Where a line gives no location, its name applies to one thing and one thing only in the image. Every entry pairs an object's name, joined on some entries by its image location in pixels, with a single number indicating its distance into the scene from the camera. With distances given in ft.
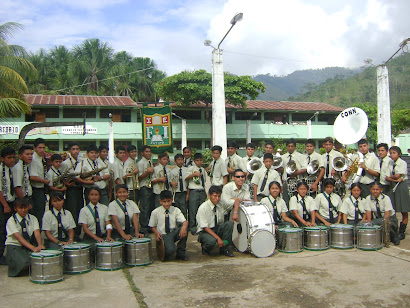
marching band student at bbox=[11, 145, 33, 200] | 20.45
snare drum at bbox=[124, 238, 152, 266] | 19.42
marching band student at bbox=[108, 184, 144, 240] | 21.68
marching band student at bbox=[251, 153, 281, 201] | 25.46
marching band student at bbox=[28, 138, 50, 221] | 21.90
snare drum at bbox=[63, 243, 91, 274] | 18.21
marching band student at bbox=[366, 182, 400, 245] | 23.70
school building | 94.37
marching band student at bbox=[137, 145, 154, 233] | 26.94
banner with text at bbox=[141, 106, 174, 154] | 38.17
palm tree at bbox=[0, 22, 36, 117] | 45.24
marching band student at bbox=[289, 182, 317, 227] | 24.13
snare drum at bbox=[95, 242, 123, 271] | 18.80
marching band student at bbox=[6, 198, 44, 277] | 18.01
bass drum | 20.70
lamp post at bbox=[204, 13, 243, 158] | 48.11
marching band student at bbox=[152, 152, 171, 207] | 26.63
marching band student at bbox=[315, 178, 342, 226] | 24.58
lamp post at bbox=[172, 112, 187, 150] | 97.91
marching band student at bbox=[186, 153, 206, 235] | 27.20
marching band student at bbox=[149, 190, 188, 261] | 20.59
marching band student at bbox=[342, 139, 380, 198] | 25.71
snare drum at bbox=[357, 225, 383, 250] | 21.91
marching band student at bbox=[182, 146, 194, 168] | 27.95
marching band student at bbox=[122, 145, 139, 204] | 26.37
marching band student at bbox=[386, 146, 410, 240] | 24.85
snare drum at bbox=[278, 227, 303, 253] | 21.68
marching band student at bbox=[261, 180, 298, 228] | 23.77
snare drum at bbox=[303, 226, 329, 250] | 22.11
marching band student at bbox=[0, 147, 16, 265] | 20.12
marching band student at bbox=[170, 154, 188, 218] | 27.14
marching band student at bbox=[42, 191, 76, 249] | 19.84
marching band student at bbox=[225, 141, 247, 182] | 27.81
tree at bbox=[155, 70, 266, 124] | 91.09
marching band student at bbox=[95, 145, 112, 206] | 25.17
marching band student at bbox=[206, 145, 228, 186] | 27.09
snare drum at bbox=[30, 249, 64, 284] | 16.96
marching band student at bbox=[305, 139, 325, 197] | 26.99
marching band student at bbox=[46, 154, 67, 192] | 23.30
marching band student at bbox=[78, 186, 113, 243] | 21.01
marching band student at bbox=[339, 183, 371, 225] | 24.11
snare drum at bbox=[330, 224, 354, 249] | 22.22
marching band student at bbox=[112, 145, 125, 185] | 26.08
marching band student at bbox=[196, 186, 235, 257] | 21.33
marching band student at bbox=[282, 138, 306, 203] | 27.84
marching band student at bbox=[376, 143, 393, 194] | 25.46
